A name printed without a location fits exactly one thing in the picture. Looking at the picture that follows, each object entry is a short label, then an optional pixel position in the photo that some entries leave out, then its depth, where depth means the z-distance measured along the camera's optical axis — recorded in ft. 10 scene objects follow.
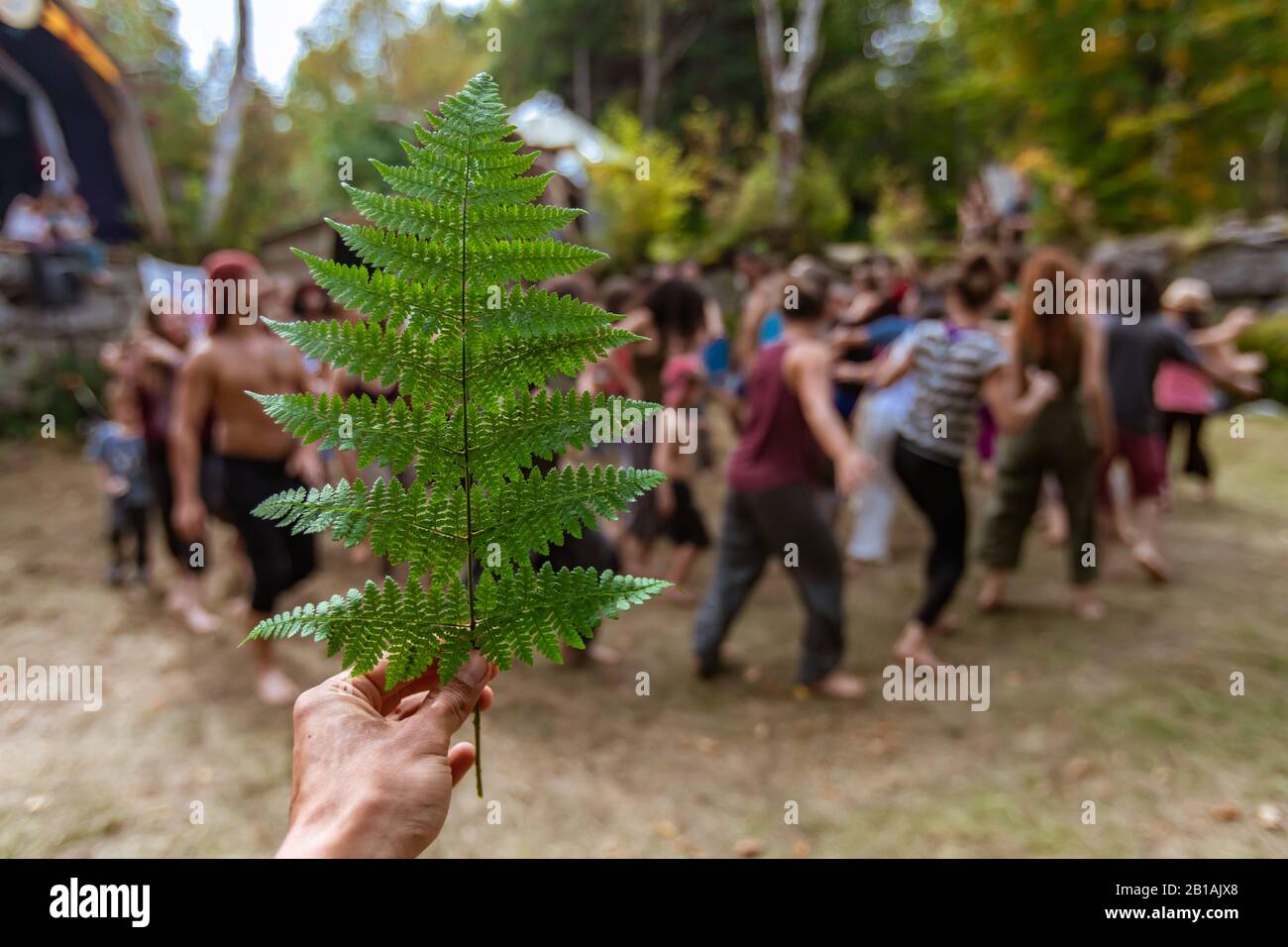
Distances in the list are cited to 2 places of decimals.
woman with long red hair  15.15
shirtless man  12.71
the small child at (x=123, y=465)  18.47
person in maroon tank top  12.88
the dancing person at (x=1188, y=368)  20.58
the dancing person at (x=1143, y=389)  18.24
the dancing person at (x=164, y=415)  17.22
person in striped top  14.66
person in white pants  19.35
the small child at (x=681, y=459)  16.56
